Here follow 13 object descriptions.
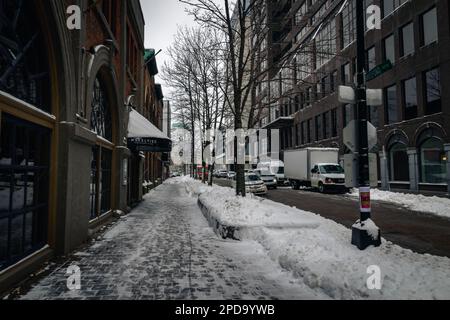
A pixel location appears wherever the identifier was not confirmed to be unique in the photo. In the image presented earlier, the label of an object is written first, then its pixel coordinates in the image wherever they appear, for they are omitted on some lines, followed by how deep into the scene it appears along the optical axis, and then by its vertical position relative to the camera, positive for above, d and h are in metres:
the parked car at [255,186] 20.42 -0.86
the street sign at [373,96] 6.30 +1.55
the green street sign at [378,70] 5.41 +1.88
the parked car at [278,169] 33.94 +0.44
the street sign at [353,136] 6.14 +0.74
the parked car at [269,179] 27.53 -0.53
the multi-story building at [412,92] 20.23 +5.86
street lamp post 5.63 +0.34
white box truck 22.47 +0.33
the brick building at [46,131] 4.60 +0.78
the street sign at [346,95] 6.18 +1.56
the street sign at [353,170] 6.00 +0.05
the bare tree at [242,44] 11.28 +4.88
